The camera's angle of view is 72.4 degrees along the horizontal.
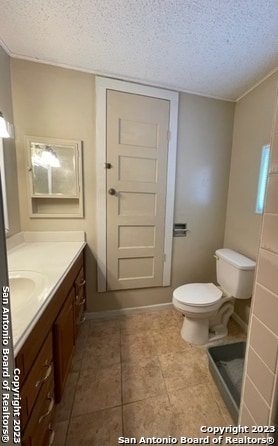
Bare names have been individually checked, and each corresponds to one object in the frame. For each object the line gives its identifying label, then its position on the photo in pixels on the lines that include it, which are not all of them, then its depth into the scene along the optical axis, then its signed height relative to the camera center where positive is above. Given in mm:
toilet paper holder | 2025 -363
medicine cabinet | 1571 +129
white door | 1728 +65
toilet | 1561 -847
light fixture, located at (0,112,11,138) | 1193 +395
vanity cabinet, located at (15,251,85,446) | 642 -740
